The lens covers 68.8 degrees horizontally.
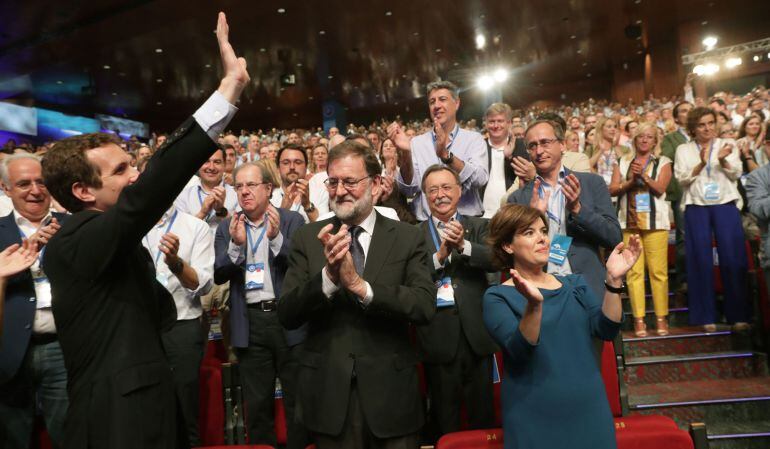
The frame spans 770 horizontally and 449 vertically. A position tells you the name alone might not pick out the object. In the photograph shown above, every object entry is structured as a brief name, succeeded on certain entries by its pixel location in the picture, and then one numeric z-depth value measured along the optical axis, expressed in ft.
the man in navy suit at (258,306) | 9.27
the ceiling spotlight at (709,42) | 47.62
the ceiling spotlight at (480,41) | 42.69
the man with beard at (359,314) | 5.98
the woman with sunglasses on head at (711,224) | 13.30
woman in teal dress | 5.70
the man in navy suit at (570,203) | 8.35
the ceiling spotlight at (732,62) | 47.62
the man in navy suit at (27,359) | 7.48
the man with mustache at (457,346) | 8.36
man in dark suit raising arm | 4.17
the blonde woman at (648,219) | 13.17
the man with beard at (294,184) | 11.35
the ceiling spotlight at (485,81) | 52.75
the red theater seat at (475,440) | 6.67
